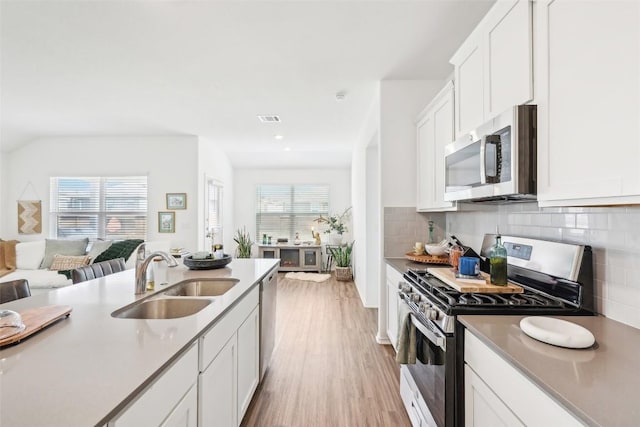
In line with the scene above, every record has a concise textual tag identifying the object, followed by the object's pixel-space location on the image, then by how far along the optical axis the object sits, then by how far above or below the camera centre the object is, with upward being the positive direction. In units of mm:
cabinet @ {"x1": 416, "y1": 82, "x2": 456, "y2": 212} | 2176 +575
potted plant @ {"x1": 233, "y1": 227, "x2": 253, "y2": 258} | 6588 -661
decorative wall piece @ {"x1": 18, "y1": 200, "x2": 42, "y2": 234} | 4973 -47
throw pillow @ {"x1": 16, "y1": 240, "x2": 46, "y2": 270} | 4355 -613
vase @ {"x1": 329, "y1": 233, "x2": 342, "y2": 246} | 6453 -515
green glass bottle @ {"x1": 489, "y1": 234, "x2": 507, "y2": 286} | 1528 -264
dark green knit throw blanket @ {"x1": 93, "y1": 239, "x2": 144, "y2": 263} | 4172 -512
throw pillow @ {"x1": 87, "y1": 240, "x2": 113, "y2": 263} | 4389 -495
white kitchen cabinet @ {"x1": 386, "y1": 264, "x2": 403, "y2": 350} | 2459 -753
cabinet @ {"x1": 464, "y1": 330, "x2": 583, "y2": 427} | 769 -552
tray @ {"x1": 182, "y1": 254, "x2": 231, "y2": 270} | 2287 -379
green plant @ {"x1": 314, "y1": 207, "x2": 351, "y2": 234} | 6545 -125
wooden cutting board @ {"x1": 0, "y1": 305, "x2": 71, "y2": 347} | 950 -392
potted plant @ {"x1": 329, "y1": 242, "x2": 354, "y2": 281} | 5746 -923
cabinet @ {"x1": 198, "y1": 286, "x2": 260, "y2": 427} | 1192 -747
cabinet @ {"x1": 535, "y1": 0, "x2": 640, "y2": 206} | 861 +390
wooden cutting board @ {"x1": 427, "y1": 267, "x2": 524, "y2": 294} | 1457 -358
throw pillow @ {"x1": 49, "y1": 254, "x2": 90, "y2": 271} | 4246 -691
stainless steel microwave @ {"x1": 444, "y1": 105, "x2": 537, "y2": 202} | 1268 +284
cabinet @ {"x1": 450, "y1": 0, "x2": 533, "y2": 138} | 1288 +777
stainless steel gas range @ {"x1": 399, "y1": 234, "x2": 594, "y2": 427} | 1245 -396
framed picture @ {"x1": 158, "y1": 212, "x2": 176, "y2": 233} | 4949 -121
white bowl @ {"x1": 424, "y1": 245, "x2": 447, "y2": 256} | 2516 -290
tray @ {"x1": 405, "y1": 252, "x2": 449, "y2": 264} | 2465 -363
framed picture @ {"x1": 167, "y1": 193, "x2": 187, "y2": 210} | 4961 +251
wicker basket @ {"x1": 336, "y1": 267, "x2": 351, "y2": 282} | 5742 -1131
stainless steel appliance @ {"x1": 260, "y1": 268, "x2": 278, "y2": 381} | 2133 -800
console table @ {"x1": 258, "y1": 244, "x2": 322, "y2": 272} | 6609 -905
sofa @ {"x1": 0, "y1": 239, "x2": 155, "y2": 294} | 4133 -595
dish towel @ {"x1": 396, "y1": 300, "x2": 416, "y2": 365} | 1638 -718
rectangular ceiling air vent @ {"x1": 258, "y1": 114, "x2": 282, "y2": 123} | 3979 +1360
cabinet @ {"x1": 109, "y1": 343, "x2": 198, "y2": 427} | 733 -533
